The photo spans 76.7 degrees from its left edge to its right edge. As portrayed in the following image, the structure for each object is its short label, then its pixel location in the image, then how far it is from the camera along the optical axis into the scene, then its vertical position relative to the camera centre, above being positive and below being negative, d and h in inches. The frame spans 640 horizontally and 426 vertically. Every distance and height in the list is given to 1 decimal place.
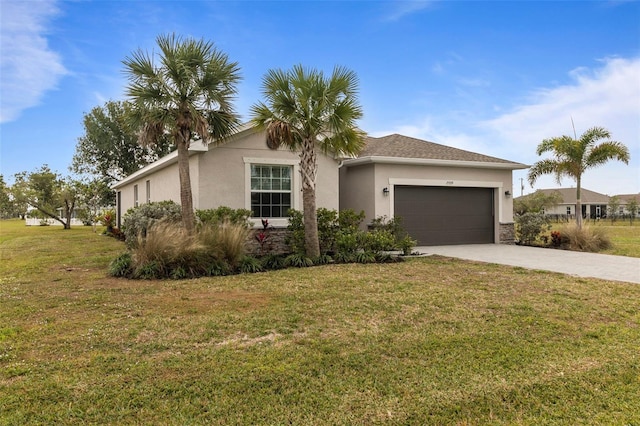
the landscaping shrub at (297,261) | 398.3 -47.5
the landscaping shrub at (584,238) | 539.8 -39.1
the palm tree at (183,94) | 390.3 +120.7
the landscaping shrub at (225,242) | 367.6 -25.3
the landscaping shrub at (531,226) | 613.0 -23.6
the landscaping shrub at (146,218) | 430.3 -3.1
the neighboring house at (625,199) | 2202.5 +63.6
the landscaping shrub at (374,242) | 438.6 -32.2
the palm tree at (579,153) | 588.7 +85.0
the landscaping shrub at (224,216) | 425.4 -1.7
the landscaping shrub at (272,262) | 390.3 -47.7
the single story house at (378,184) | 480.4 +39.3
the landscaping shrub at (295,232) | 434.6 -20.3
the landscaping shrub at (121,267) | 348.2 -45.7
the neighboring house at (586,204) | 2103.8 +31.2
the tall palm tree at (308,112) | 397.7 +101.6
